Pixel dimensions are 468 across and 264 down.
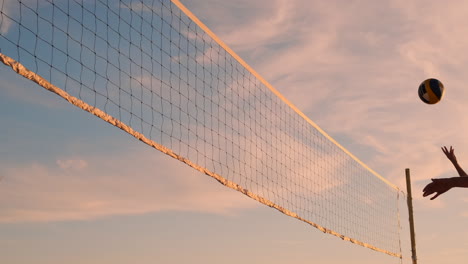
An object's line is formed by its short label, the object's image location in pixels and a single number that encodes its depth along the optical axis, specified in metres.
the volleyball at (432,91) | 10.23
